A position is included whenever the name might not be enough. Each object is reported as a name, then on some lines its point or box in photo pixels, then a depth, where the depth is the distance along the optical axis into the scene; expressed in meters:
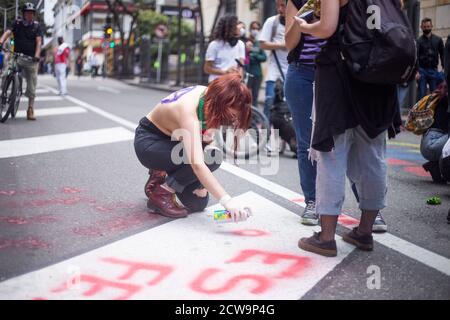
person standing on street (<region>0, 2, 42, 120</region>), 9.05
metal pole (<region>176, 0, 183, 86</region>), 26.52
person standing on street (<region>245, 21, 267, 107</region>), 10.58
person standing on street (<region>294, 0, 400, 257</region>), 3.21
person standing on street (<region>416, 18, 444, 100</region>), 12.16
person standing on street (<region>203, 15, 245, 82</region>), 7.76
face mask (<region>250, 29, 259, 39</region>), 12.87
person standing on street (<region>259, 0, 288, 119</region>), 6.95
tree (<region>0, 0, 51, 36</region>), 7.74
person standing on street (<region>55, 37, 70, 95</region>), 15.74
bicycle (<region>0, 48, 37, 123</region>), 9.41
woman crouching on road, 3.64
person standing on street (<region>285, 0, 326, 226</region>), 4.09
